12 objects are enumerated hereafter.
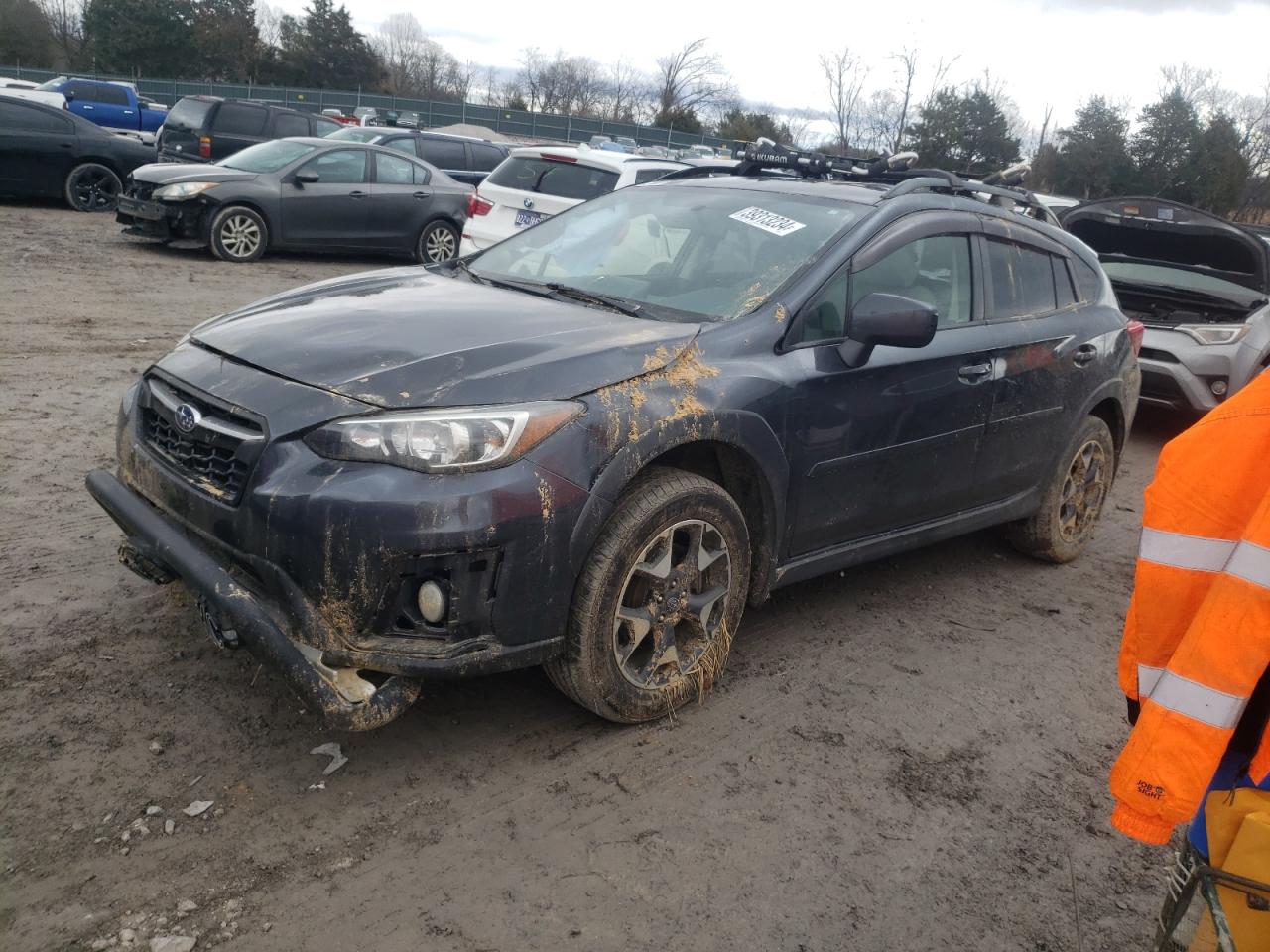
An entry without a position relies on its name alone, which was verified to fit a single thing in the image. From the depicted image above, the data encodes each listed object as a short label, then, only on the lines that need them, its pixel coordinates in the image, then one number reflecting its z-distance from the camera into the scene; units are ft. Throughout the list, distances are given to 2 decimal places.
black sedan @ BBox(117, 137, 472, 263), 38.52
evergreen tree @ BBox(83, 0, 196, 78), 161.17
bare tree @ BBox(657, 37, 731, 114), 189.16
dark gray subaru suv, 9.26
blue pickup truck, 79.41
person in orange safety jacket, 5.44
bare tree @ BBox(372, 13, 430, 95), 204.64
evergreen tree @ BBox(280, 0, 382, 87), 174.91
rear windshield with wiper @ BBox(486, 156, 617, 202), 32.63
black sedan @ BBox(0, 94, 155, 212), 45.19
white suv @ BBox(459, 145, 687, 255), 31.99
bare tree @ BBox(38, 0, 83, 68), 179.73
